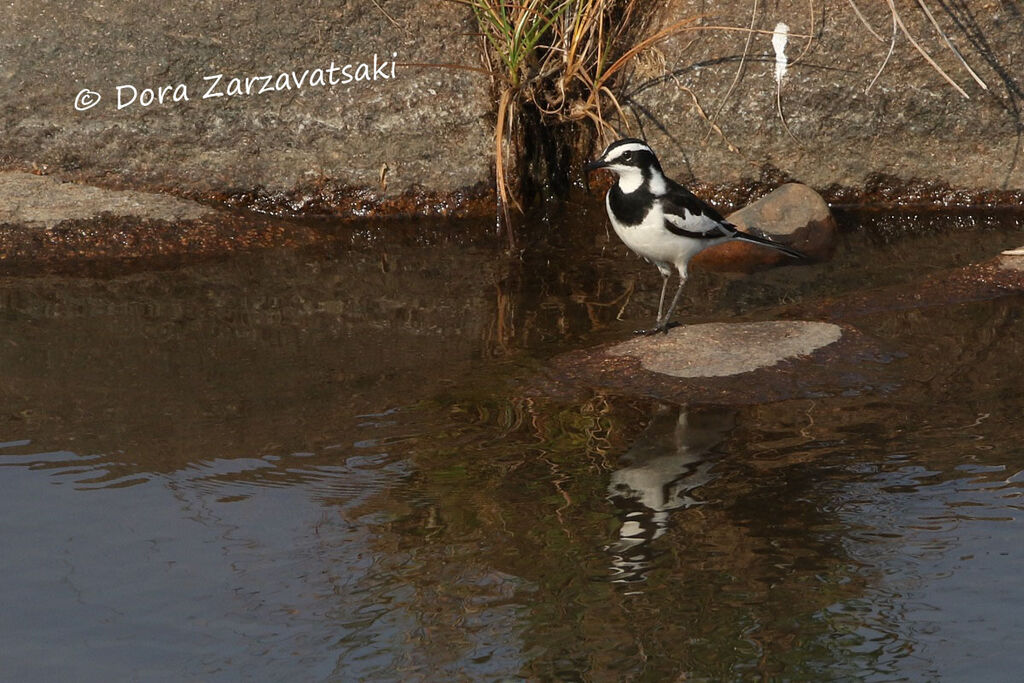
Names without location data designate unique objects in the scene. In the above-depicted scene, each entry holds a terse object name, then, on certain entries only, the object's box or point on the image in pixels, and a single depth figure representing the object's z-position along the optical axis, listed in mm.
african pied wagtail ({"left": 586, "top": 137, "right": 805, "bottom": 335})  11266
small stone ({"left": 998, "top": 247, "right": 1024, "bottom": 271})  12602
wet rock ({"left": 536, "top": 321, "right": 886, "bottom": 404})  10094
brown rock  13633
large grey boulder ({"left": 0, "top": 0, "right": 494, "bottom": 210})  14312
